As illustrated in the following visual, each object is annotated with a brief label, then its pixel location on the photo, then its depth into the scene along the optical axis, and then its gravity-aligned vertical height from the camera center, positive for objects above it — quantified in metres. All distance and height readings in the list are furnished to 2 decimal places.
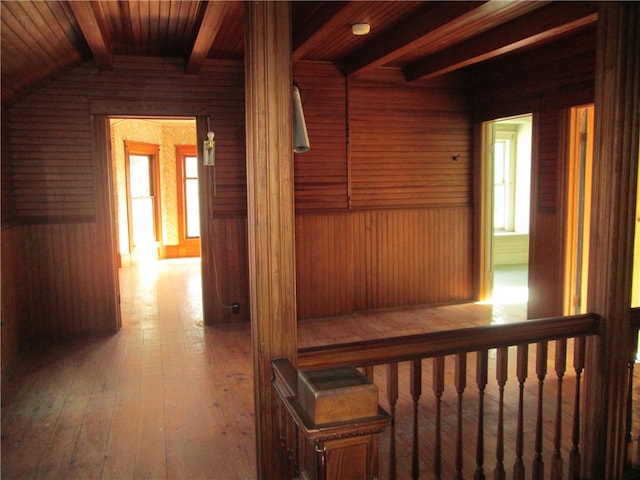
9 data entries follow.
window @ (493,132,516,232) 9.25 +0.40
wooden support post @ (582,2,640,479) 2.14 -0.15
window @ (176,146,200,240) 10.31 +0.24
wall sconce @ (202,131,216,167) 5.16 +0.52
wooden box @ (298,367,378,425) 1.18 -0.46
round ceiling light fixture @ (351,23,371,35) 4.21 +1.43
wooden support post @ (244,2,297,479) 1.87 +0.00
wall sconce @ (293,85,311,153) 2.55 +0.37
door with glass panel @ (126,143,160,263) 9.84 +0.06
